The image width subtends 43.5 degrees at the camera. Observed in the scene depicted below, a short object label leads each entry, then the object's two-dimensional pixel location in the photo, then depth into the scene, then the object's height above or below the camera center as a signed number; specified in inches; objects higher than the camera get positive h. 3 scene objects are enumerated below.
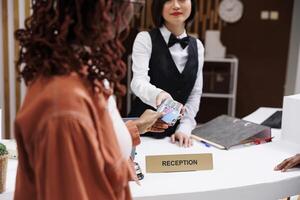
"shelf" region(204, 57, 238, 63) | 187.9 -13.0
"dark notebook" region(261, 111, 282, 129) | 84.8 -19.6
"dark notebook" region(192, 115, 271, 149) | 69.1 -18.8
